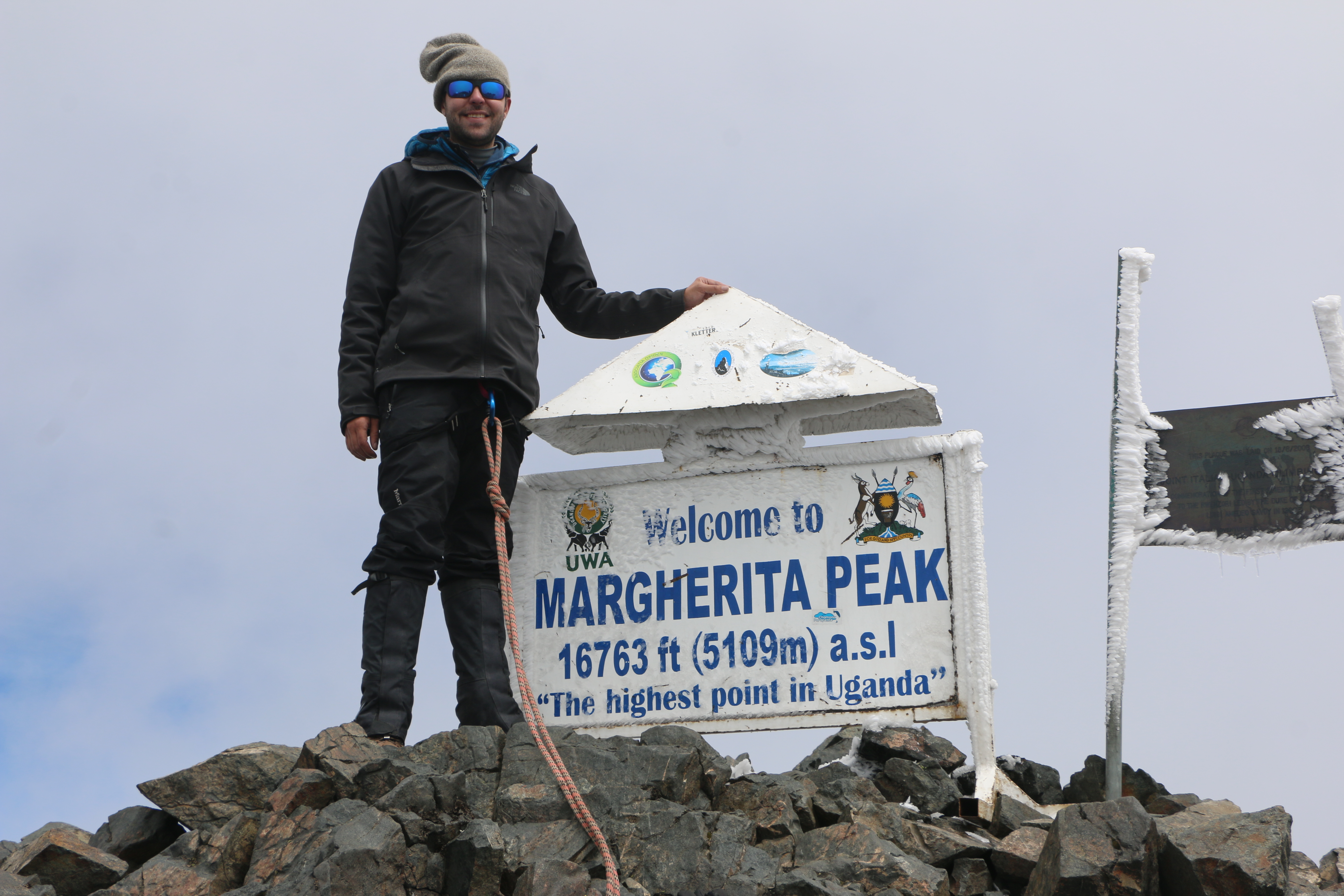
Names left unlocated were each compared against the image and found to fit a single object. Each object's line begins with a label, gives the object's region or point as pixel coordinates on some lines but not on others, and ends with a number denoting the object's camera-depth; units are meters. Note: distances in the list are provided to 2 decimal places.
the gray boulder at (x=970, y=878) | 3.83
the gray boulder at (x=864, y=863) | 3.63
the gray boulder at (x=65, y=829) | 4.33
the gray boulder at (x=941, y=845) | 3.95
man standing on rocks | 4.77
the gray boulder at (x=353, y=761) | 4.16
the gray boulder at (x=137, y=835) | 4.29
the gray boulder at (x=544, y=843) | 3.66
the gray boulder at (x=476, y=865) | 3.55
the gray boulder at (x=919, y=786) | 4.53
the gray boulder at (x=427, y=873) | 3.61
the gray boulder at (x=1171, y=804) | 4.68
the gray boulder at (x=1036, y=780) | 5.00
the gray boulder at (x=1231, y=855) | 3.54
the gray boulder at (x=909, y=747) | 4.79
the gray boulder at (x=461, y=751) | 4.35
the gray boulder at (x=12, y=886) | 3.76
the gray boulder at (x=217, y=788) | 4.29
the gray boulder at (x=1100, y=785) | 4.87
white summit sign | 5.01
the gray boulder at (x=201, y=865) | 3.86
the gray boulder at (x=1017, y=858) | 3.87
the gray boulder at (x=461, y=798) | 4.00
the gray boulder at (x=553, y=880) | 3.41
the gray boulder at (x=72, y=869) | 4.11
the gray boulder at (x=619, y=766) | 4.14
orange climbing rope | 3.68
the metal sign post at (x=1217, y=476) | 4.79
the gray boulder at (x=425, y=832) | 3.78
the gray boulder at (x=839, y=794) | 4.17
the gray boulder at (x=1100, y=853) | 3.50
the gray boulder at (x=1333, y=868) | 4.17
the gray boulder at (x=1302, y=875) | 4.00
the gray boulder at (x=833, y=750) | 4.92
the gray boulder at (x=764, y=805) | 3.98
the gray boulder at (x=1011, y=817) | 4.48
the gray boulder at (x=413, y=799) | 3.96
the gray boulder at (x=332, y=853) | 3.53
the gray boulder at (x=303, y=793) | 4.10
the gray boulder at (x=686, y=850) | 3.64
